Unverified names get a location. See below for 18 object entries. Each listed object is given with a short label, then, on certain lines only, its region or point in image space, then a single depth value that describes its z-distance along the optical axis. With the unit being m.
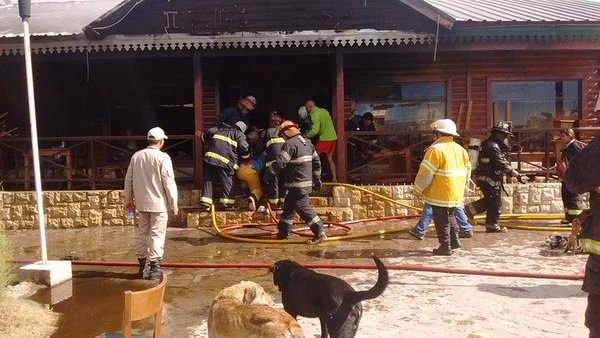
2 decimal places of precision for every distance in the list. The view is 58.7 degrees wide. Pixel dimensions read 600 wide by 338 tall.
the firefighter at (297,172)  7.58
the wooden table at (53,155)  10.12
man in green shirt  10.32
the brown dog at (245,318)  3.06
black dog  3.69
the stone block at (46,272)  5.80
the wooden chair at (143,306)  2.59
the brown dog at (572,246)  6.21
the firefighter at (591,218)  2.94
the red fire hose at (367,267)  5.57
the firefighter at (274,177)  8.75
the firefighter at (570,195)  7.98
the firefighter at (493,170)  8.08
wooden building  10.02
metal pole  6.00
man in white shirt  6.19
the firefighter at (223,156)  8.92
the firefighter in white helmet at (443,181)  6.81
